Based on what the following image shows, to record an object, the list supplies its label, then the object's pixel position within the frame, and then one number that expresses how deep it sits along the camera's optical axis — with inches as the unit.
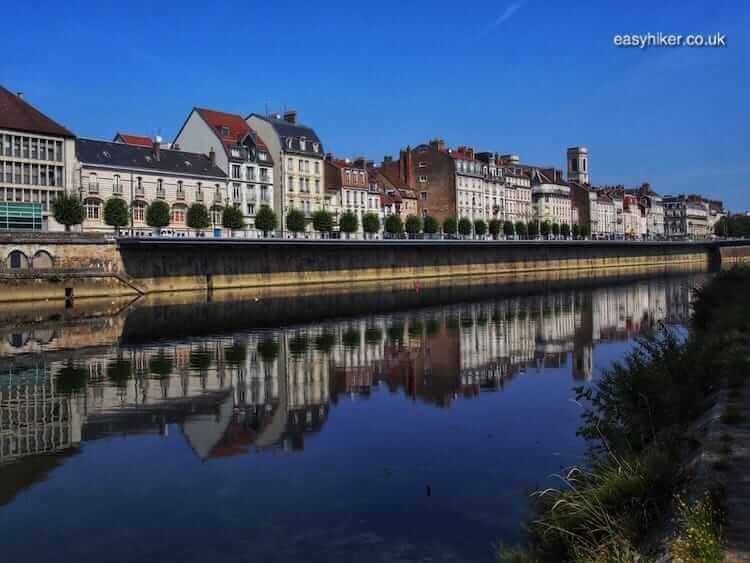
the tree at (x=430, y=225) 3641.7
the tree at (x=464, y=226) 3896.4
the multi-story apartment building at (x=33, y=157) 2434.8
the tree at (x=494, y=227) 4099.4
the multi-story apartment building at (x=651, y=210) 7411.4
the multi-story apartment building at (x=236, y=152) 3129.9
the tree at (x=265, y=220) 2834.6
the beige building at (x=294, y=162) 3336.6
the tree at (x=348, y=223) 3149.6
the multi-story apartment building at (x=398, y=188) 4090.3
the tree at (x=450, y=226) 3767.2
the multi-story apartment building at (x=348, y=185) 3646.7
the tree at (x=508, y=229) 4188.0
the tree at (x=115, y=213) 2372.0
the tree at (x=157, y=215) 2517.2
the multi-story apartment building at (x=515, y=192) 4981.8
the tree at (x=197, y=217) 2640.3
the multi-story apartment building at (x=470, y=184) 4379.9
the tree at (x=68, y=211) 2262.6
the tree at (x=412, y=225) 3513.8
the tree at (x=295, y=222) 2940.5
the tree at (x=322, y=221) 3100.4
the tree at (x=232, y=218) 2726.4
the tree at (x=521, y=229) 4323.6
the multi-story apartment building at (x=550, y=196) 5383.9
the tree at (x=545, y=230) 4611.2
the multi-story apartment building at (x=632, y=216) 6742.1
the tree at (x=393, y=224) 3408.0
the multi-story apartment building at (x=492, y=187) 4697.3
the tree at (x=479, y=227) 3971.2
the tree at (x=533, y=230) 4467.3
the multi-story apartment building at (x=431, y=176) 4338.1
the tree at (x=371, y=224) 3284.9
